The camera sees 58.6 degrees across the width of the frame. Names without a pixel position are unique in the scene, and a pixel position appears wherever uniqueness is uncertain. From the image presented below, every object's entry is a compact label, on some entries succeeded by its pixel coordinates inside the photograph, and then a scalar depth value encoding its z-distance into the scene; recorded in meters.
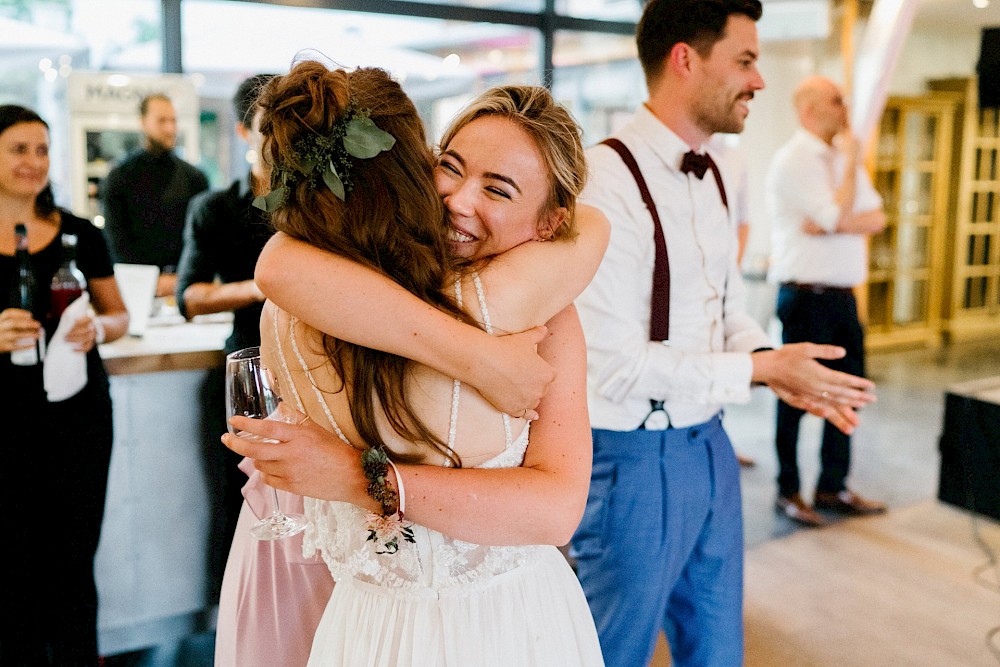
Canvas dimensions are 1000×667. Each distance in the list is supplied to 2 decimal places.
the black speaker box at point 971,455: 3.71
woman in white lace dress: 1.10
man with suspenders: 1.96
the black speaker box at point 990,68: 4.53
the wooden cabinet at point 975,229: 9.10
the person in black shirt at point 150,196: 4.86
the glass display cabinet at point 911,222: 8.52
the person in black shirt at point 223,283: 2.82
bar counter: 2.94
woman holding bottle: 2.50
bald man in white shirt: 4.28
